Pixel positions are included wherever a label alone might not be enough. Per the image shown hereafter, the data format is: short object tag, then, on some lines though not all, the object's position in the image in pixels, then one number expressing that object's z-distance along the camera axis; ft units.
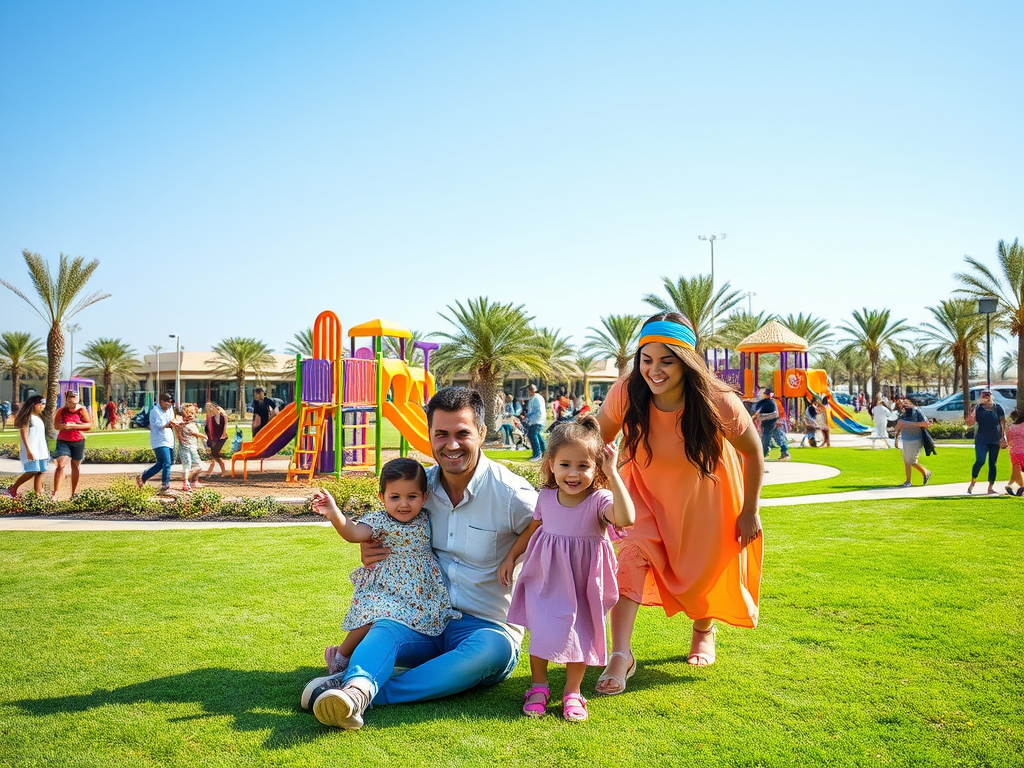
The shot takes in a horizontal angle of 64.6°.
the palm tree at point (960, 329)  125.39
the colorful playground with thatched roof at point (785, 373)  90.89
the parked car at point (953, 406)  110.01
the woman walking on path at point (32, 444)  37.17
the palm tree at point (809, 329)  149.28
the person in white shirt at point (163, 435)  40.32
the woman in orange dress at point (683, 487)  13.00
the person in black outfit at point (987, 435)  39.51
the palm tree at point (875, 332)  142.41
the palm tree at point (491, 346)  93.56
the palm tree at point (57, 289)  91.09
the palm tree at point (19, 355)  160.25
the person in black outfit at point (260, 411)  56.13
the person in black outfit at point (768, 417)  57.62
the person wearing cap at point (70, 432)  37.86
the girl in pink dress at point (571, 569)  11.58
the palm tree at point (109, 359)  170.60
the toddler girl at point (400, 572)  12.35
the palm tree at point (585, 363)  173.86
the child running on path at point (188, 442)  42.22
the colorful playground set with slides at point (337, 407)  48.91
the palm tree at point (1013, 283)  98.12
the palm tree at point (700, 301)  114.01
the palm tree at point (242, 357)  166.61
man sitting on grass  11.93
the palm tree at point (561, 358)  146.82
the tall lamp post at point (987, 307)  82.02
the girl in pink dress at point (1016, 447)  37.83
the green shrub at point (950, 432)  89.05
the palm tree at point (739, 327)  139.33
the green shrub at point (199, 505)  34.30
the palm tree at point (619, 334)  135.44
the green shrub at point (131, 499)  34.65
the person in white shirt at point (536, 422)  64.08
